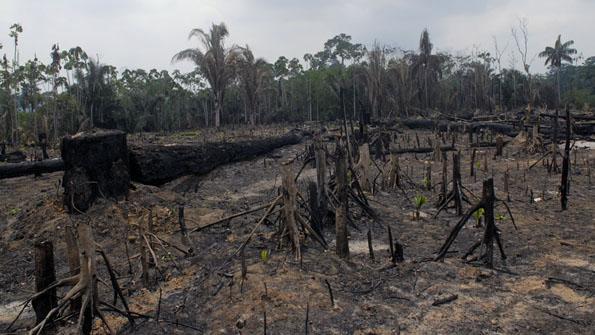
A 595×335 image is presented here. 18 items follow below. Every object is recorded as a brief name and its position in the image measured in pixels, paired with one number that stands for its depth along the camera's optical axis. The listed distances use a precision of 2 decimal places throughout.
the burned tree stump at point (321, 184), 9.02
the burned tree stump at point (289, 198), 7.84
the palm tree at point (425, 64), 39.47
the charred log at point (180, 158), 12.00
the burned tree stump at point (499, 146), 18.56
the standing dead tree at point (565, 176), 9.98
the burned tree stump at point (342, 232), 7.54
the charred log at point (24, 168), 12.04
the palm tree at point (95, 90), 30.97
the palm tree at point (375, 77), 34.62
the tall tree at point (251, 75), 30.91
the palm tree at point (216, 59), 27.83
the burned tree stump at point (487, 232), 6.99
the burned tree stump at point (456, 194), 9.98
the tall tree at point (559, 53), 42.97
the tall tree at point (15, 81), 28.42
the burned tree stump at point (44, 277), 5.03
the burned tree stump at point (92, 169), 9.31
